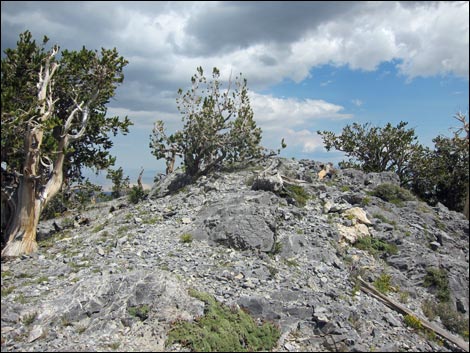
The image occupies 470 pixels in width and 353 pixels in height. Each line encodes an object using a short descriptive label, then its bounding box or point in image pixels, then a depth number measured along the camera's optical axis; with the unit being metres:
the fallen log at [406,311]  12.34
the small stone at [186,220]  18.34
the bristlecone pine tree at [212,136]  26.08
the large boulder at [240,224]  15.99
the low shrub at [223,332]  10.35
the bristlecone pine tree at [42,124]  16.78
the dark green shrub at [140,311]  11.18
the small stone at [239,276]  13.59
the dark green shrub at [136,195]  27.08
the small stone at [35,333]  10.27
